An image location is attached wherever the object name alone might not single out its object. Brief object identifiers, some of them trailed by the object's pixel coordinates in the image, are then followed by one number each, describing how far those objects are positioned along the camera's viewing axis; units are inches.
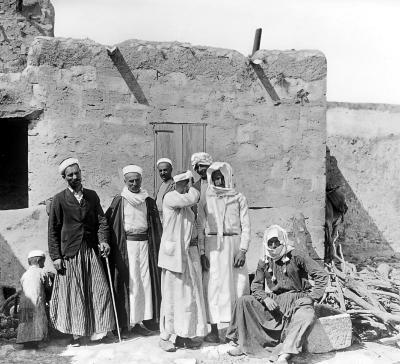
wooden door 270.2
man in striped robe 201.9
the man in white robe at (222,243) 207.8
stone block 196.7
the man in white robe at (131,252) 209.9
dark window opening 366.0
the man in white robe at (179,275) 199.5
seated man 194.7
